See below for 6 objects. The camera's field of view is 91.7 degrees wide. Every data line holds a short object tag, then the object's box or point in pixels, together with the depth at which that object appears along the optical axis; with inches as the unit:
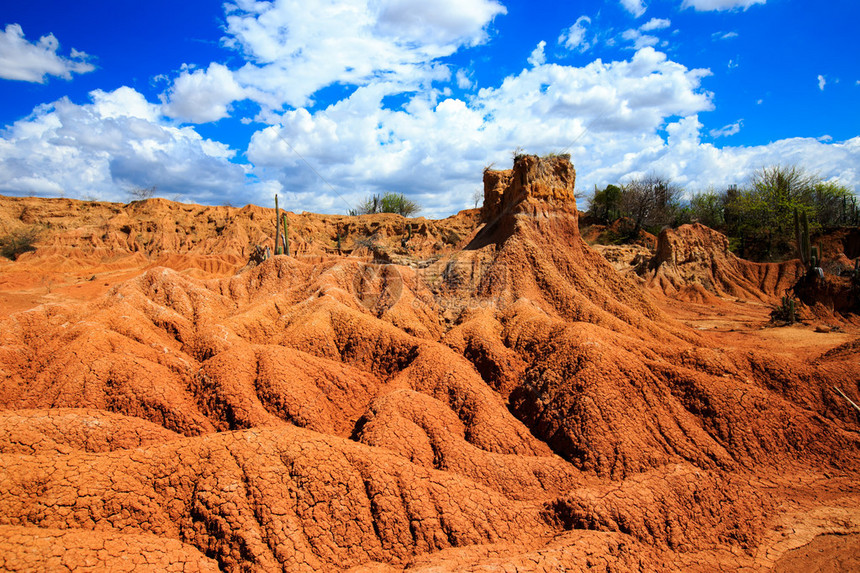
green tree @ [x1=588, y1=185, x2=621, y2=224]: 1558.8
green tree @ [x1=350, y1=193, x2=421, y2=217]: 1980.9
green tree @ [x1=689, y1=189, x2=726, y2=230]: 1533.0
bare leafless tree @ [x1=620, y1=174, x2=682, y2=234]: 1432.1
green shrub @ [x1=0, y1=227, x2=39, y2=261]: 1130.1
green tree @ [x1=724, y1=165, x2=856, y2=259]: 1254.3
